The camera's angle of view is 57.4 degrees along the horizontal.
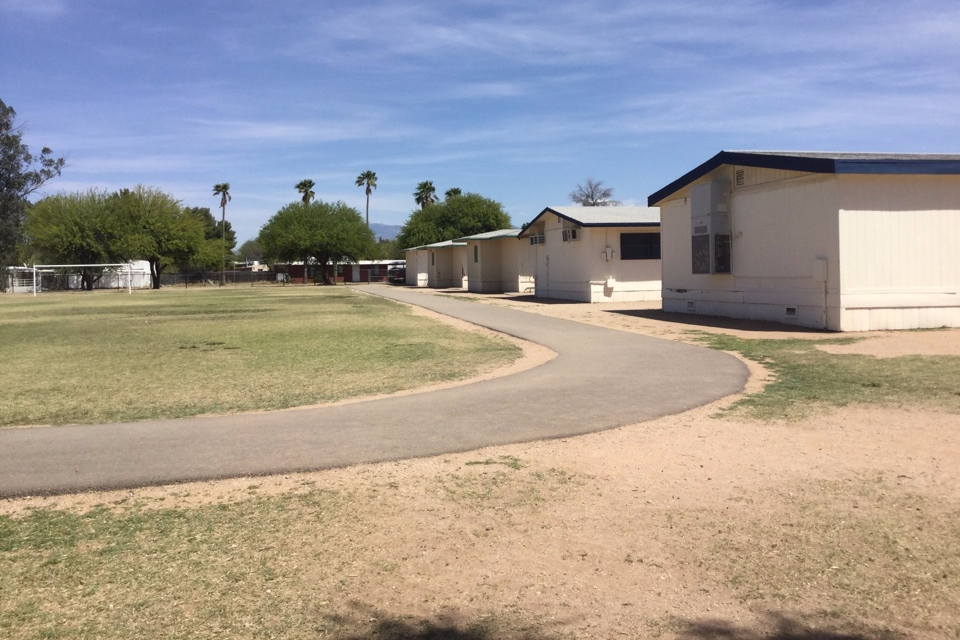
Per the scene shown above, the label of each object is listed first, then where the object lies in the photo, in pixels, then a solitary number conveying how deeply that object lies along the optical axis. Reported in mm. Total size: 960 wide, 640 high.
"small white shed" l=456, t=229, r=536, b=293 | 47156
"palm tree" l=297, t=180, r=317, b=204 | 110375
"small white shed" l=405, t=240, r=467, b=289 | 60575
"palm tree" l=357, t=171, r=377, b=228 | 120438
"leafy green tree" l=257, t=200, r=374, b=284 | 82312
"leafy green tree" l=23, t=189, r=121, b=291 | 72000
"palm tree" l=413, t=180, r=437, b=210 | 112688
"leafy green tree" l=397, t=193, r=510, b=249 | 85875
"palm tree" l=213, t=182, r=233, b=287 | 114688
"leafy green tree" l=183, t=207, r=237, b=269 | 79625
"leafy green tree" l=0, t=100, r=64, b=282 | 62500
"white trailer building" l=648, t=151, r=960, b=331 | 17906
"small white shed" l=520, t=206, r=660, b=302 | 32844
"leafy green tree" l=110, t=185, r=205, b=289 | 74562
